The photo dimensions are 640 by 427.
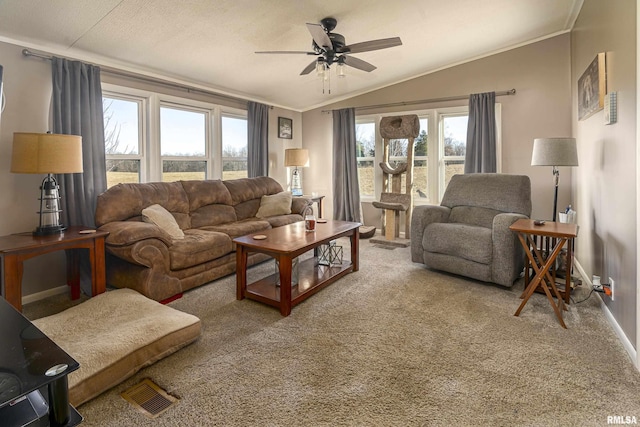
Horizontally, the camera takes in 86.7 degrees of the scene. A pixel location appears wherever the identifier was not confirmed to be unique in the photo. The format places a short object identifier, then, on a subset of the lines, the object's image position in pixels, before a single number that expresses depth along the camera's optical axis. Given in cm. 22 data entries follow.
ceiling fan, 272
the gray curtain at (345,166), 564
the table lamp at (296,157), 548
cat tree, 498
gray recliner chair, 298
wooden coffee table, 251
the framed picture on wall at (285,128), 580
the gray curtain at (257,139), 511
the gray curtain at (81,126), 301
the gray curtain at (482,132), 451
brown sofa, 269
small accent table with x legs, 237
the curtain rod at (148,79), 292
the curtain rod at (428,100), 452
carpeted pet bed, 165
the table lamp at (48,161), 247
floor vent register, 156
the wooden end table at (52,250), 222
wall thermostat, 228
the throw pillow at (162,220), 312
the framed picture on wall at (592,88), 254
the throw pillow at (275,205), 450
